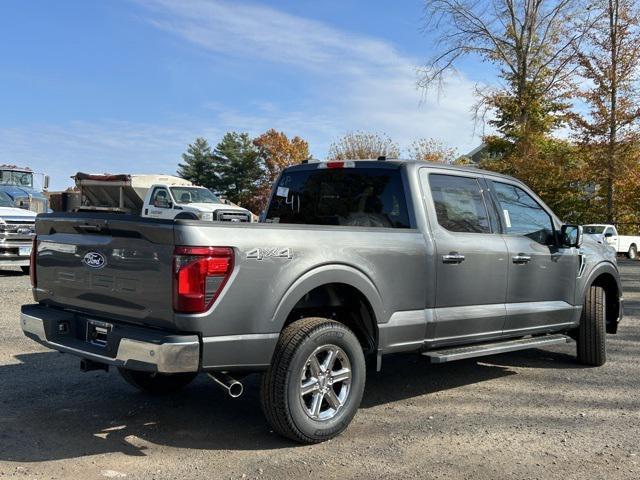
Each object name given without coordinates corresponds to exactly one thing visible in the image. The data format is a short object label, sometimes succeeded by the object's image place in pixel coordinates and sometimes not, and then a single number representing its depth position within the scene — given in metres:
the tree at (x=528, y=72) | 26.64
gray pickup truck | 3.61
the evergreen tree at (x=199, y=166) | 62.09
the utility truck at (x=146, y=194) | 18.75
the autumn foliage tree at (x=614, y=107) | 22.05
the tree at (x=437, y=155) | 37.52
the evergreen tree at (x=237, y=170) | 58.47
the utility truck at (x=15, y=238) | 12.91
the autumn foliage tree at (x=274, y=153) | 53.91
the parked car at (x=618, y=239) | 23.36
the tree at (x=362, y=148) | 37.47
